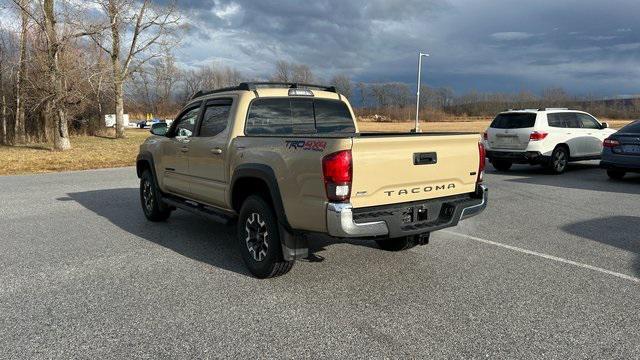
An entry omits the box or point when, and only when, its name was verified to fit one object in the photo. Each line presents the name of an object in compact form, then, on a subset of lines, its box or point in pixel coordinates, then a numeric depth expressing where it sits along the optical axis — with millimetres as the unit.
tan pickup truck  3982
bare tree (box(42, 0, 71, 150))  20562
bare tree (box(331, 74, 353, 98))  101838
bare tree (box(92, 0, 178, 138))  25234
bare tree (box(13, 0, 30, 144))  24800
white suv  12891
